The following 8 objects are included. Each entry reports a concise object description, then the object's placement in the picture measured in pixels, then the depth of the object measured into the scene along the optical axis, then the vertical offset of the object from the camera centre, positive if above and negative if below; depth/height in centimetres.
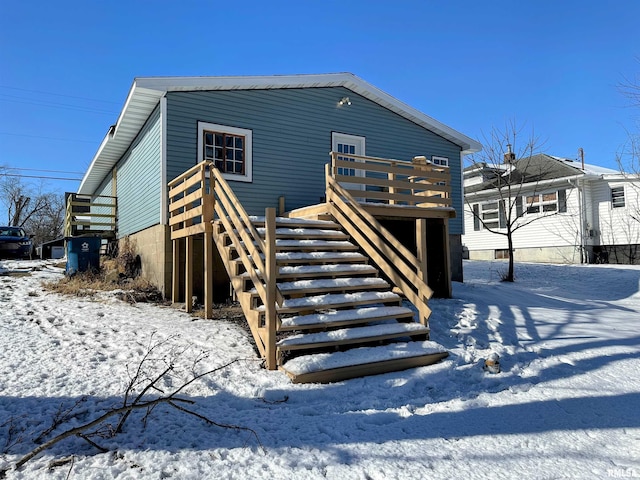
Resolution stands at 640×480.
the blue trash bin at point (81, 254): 1002 +26
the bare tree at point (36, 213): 3972 +511
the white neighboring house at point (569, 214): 1772 +171
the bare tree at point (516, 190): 1969 +311
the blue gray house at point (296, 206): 488 +113
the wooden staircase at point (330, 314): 448 -68
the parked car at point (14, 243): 1644 +91
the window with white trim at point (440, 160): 1280 +294
